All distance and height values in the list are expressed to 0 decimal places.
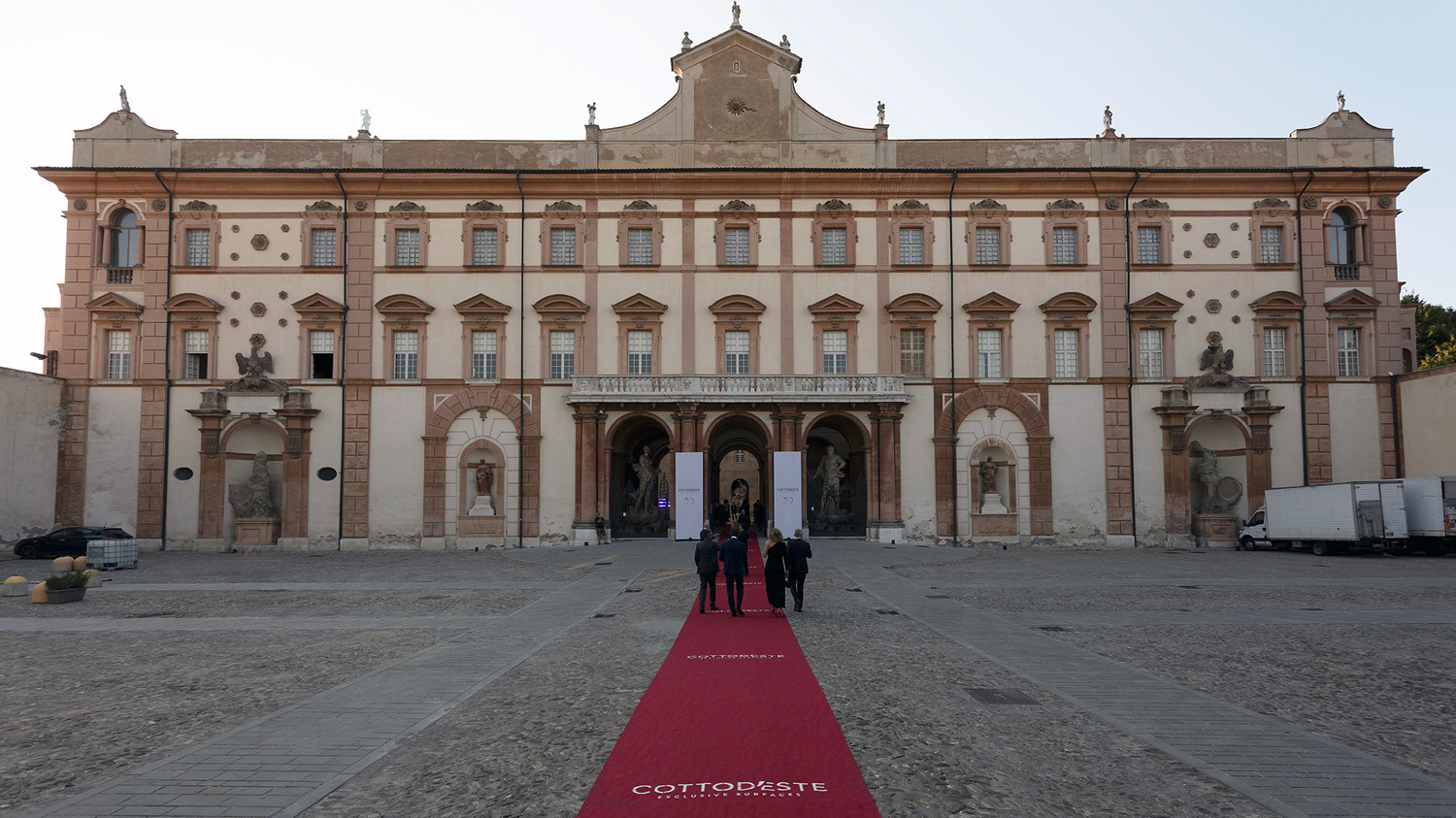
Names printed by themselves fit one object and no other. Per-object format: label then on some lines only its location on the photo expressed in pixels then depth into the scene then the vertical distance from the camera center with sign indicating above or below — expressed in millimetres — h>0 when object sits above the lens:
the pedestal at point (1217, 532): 34312 -2696
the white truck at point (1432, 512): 28031 -1603
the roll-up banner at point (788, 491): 33125 -1023
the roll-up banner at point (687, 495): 33625 -1173
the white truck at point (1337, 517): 28812 -1870
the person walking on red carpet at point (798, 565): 15953 -1857
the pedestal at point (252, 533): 34375 -2694
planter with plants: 18359 -2617
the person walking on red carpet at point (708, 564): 15836 -1819
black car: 30406 -2763
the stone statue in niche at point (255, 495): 34594 -1191
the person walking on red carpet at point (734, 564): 15484 -1800
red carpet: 6145 -2451
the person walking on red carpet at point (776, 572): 15461 -1925
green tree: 50719 +7971
